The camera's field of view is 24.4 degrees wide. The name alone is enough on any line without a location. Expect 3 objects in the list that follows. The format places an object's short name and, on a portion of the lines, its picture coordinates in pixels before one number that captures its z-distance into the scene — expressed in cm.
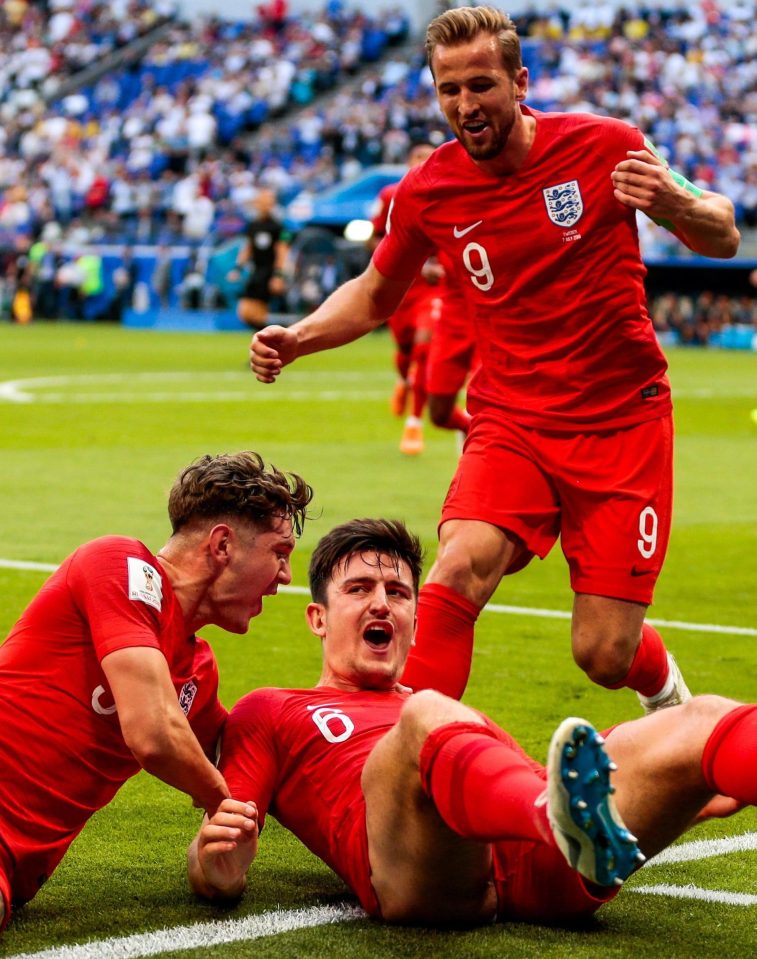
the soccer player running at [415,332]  1379
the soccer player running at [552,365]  508
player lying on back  330
